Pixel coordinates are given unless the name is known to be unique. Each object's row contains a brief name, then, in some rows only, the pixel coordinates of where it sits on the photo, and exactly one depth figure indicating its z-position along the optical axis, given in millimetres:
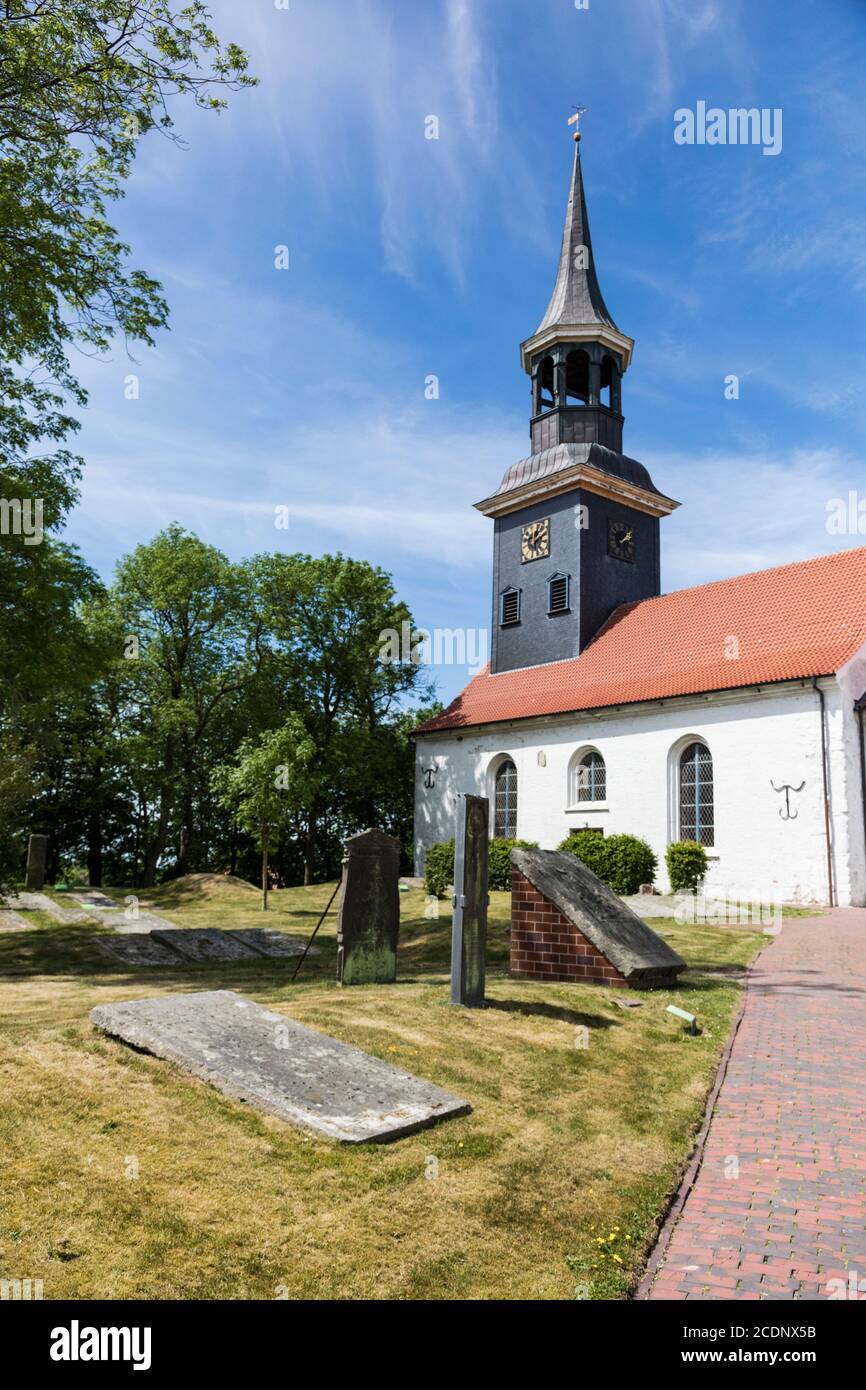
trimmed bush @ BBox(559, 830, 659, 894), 21406
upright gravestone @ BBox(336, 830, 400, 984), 8867
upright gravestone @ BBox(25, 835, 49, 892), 22844
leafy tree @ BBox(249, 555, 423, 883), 35000
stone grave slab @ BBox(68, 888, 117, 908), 20922
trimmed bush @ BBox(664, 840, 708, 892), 20453
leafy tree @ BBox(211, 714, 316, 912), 21609
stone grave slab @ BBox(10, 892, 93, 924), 16903
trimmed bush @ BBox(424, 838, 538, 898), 22844
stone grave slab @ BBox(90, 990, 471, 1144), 4844
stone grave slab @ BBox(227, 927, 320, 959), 13227
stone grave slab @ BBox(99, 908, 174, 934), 15662
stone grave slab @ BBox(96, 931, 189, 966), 12156
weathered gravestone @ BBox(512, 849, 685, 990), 9008
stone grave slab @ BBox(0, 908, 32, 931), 15844
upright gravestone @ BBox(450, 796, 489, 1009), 7602
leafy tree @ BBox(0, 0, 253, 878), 10953
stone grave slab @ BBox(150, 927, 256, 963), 12758
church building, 18953
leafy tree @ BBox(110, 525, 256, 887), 33344
